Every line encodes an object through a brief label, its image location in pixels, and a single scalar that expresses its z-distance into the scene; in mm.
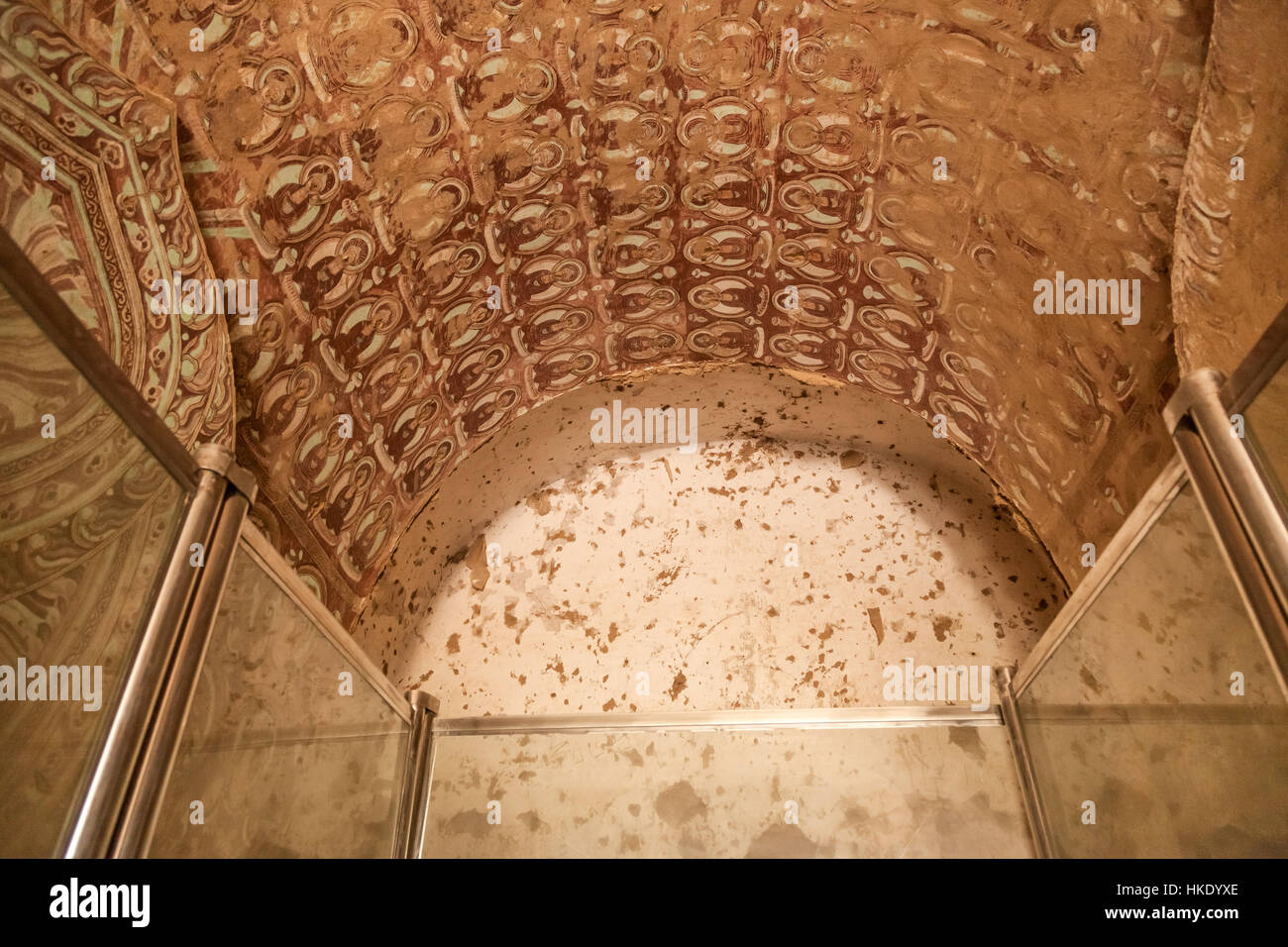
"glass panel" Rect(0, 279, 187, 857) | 1534
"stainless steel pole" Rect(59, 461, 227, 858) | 1527
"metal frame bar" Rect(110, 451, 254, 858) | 1603
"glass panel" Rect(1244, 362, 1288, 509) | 1729
